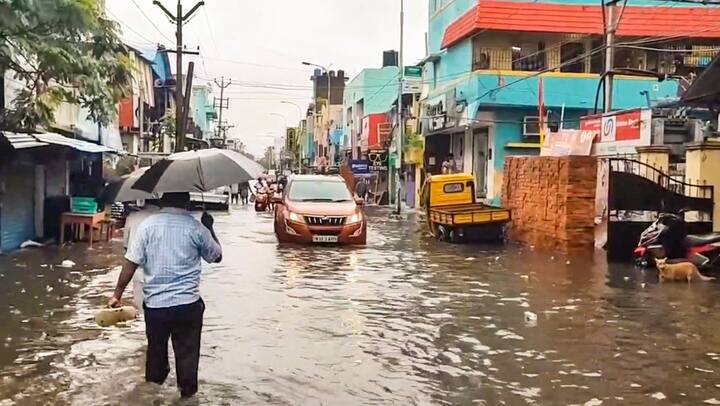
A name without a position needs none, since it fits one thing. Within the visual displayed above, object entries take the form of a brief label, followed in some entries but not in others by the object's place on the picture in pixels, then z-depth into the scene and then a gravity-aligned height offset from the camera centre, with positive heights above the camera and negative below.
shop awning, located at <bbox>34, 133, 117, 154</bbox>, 16.42 +0.61
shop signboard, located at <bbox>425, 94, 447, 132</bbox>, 38.36 +3.01
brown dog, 13.92 -1.55
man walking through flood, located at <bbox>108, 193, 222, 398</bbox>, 5.91 -0.71
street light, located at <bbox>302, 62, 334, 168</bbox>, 99.88 +9.05
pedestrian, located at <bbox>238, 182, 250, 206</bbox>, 52.63 -1.21
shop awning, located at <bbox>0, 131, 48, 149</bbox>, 14.78 +0.57
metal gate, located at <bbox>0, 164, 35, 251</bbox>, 17.34 -0.75
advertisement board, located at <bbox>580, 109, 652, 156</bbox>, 21.11 +1.23
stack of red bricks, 19.47 -0.62
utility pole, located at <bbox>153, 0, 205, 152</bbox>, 32.12 +4.58
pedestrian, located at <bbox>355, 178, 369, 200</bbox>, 53.31 -0.83
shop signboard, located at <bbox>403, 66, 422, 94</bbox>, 47.38 +5.56
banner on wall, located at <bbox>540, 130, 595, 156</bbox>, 24.09 +1.02
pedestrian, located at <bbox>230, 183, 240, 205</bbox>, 53.56 -1.35
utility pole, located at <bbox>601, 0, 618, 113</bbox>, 22.55 +3.35
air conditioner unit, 34.44 +2.05
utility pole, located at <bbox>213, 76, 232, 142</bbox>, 79.66 +6.75
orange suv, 19.03 -0.96
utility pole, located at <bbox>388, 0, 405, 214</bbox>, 42.19 +3.28
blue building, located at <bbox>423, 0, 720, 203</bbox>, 33.06 +4.73
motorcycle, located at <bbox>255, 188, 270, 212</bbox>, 40.02 -1.32
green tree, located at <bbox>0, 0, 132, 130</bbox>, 8.93 +1.46
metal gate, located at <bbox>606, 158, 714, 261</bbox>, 16.56 -0.53
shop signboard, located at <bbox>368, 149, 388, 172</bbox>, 55.25 +0.98
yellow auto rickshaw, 21.89 -0.96
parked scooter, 14.66 -1.21
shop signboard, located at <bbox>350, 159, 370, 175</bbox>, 56.59 +0.46
